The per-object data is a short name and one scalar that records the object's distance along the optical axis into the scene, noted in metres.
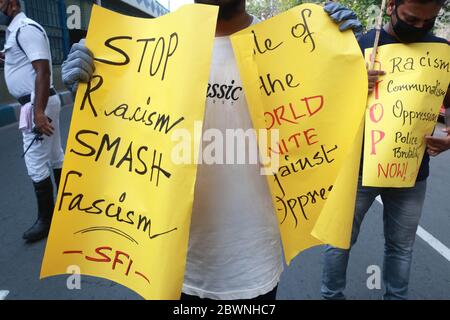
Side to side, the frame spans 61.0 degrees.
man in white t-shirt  1.13
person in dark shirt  1.59
